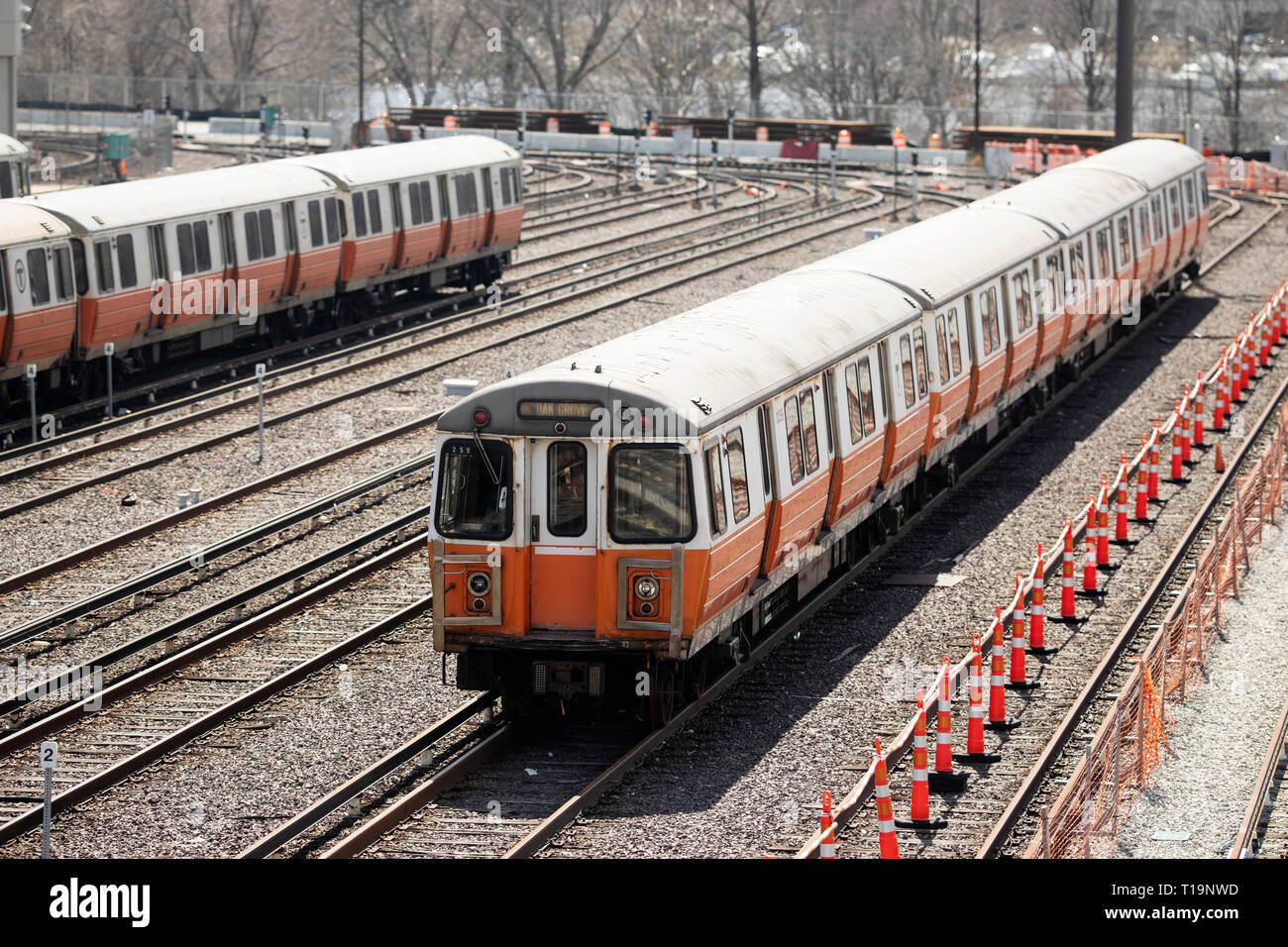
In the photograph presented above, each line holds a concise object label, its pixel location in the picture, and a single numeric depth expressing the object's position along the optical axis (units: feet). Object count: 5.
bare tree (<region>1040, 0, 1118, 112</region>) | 265.95
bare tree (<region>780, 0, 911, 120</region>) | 279.08
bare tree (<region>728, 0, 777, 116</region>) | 251.19
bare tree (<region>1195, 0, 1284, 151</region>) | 258.37
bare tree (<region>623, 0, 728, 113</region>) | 271.28
